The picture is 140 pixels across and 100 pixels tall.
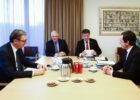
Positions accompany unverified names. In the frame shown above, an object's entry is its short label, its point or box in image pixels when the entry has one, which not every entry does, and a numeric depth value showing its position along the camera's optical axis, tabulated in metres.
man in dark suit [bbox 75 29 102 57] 2.84
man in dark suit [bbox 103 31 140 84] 1.46
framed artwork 3.15
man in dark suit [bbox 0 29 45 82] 1.48
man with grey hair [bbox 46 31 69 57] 2.81
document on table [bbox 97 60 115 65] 1.91
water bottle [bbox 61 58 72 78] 1.47
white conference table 1.07
